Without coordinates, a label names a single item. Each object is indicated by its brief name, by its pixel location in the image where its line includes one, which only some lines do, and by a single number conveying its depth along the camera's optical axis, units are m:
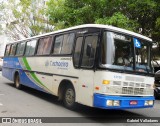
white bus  8.27
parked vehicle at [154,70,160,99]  14.42
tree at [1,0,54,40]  35.34
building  58.38
